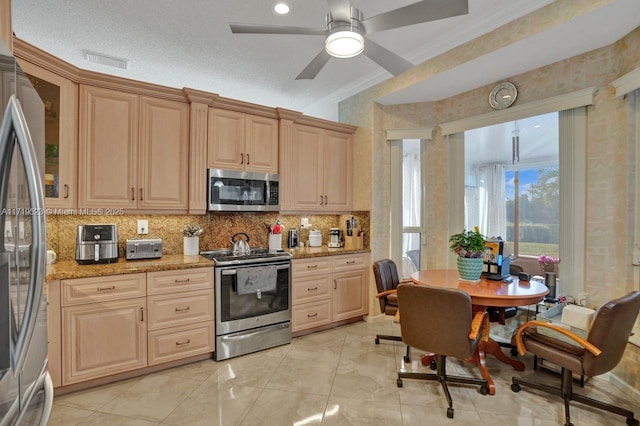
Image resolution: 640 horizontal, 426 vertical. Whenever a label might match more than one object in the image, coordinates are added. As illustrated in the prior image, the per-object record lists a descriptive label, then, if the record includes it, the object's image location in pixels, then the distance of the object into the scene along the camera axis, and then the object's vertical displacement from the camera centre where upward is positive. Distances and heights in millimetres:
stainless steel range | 2990 -882
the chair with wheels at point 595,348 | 1917 -889
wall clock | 3279 +1245
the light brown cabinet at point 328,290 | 3508 -901
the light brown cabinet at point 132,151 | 2756 +560
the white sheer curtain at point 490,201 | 3721 +148
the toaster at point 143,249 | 2904 -342
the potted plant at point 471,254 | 2758 -358
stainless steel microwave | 3328 +237
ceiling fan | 1785 +1157
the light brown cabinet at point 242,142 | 3338 +777
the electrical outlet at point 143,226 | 3211 -143
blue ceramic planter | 2764 -473
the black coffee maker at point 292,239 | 4066 -336
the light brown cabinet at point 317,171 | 3875 +536
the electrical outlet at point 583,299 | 2760 -734
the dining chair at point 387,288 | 3104 -752
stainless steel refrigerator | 810 -110
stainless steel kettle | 3449 -380
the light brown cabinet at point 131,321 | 2385 -893
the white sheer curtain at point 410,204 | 4207 +123
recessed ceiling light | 2517 +1645
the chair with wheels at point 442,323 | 2154 -773
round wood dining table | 2359 -604
